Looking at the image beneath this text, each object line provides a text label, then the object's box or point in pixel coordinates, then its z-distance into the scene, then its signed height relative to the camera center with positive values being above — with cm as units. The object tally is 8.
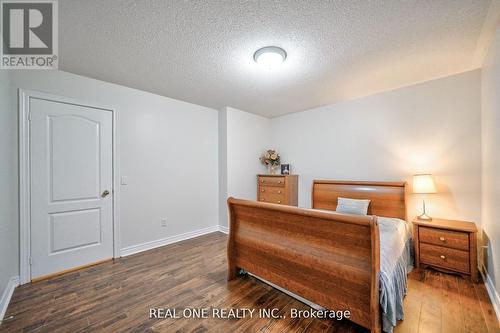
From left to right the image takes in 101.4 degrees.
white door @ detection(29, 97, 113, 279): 233 -22
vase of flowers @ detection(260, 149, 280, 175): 443 +14
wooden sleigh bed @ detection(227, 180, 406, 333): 140 -74
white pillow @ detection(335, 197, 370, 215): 291 -59
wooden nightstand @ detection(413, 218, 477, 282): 220 -91
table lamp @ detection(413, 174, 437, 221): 253 -24
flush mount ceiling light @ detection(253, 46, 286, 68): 200 +112
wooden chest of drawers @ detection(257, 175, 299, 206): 391 -45
